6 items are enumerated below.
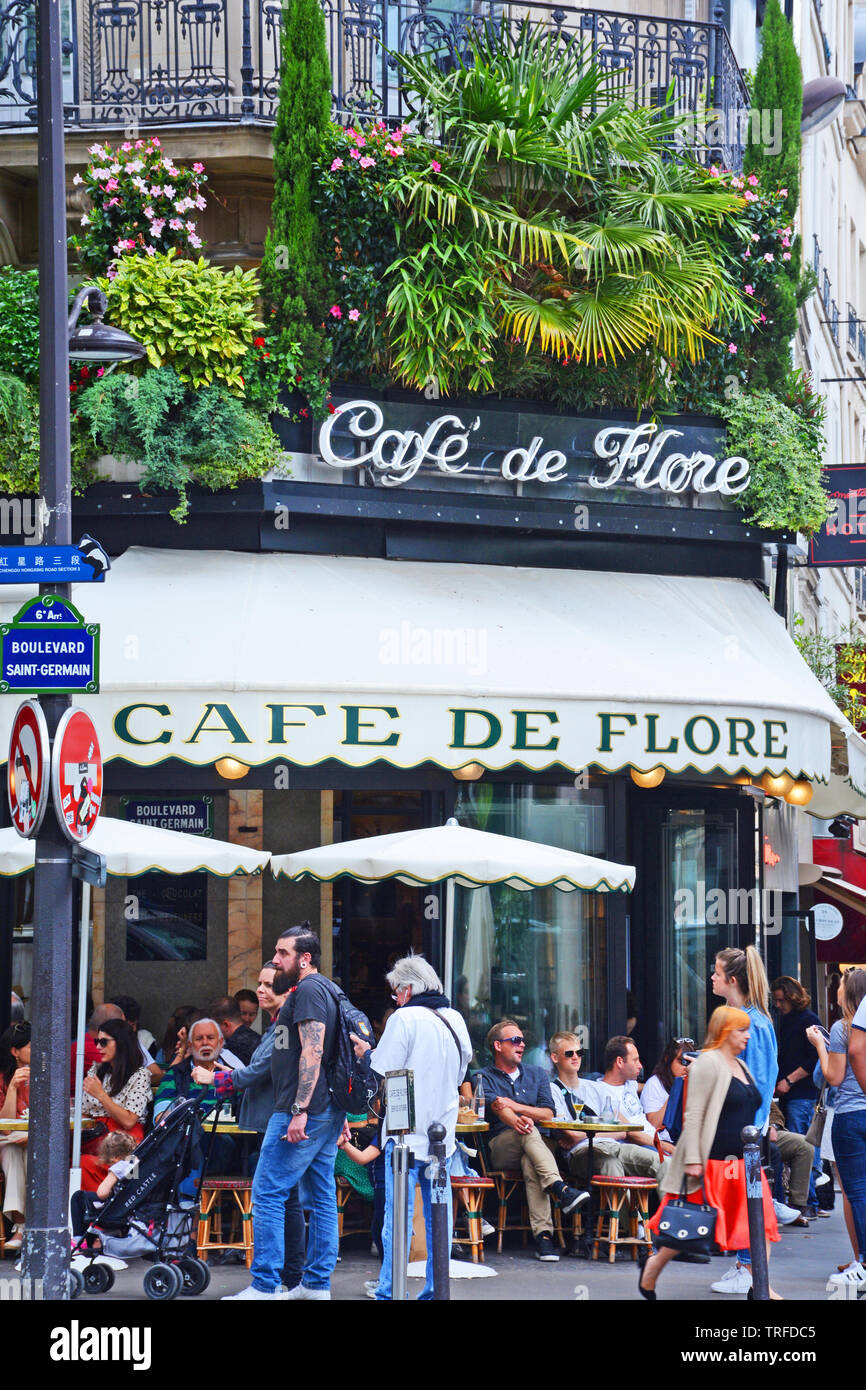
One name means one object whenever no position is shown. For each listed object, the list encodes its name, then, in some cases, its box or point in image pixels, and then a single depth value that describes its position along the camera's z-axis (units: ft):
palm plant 47.19
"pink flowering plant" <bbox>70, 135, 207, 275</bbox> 46.70
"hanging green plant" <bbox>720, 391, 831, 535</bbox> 50.34
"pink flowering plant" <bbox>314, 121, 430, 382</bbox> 47.29
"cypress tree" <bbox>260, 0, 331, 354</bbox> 47.03
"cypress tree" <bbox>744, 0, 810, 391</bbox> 52.29
